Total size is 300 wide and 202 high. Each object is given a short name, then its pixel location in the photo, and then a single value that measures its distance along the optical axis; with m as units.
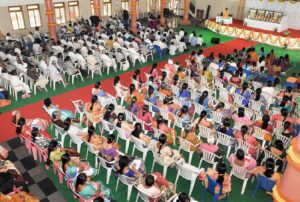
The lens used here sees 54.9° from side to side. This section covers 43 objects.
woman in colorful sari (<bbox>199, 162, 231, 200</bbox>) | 5.78
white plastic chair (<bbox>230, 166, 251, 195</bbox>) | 6.28
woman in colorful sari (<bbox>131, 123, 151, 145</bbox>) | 7.16
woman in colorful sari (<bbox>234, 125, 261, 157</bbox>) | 7.08
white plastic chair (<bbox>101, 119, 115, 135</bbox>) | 7.82
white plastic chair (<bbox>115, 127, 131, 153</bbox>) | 7.44
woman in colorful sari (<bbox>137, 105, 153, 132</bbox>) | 8.01
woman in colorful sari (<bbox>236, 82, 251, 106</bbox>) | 9.62
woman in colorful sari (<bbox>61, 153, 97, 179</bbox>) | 5.96
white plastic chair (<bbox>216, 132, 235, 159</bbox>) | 7.36
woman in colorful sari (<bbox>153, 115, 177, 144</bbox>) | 7.57
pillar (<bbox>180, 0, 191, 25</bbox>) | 22.84
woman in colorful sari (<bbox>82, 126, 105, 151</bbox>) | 6.91
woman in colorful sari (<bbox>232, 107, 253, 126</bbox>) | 8.15
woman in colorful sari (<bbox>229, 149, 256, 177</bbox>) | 6.22
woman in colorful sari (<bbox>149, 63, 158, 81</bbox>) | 11.41
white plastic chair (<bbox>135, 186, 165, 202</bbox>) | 5.55
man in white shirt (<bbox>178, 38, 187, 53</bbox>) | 16.15
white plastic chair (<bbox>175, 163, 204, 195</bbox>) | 6.19
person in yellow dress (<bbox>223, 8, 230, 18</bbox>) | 22.08
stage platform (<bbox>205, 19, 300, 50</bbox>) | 17.98
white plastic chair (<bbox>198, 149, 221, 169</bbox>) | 6.76
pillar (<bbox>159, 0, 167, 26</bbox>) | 22.20
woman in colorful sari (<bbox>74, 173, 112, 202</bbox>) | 5.50
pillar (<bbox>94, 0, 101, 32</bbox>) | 18.59
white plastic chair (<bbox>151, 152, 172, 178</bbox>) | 6.67
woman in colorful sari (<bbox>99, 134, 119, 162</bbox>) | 6.52
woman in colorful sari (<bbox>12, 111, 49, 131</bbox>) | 7.54
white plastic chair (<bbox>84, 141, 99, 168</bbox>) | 6.85
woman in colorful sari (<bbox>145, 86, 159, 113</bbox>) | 9.29
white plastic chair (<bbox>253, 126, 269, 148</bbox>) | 7.68
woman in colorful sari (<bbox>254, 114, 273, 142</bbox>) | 7.59
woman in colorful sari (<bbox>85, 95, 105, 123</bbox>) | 8.32
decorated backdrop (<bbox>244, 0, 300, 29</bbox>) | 20.66
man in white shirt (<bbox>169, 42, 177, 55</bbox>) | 15.51
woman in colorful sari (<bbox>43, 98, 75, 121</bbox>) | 8.19
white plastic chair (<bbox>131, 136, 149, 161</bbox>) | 7.04
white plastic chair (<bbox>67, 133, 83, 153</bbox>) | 7.20
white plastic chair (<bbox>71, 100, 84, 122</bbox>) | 8.95
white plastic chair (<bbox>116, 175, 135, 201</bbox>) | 6.01
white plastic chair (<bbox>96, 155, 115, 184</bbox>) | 6.42
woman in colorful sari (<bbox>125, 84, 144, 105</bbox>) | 9.22
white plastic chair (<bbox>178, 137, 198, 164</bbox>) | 7.15
